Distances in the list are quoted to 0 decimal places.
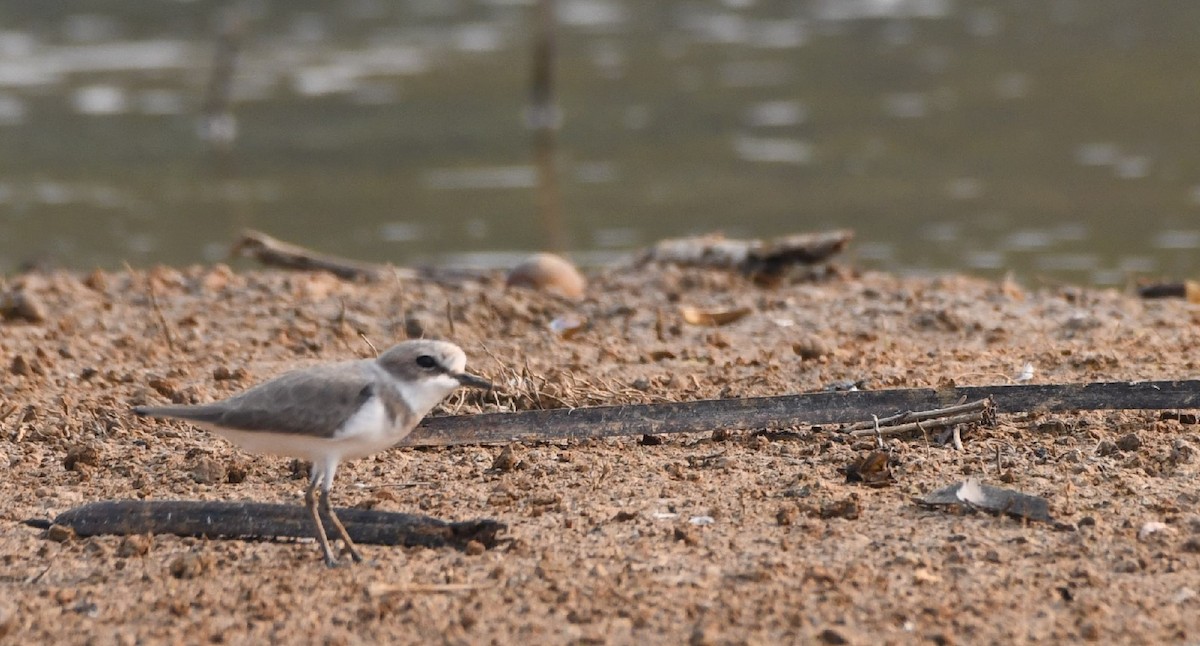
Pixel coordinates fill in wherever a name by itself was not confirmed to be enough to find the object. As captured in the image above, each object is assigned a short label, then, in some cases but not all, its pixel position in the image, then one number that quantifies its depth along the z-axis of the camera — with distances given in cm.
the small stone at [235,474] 986
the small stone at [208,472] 982
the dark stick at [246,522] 865
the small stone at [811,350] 1199
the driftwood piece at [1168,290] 1569
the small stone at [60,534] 883
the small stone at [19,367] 1211
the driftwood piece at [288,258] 1759
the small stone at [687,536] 843
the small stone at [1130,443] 959
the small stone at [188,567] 829
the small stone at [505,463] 978
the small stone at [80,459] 1005
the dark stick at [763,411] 987
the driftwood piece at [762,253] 1636
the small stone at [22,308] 1426
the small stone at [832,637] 715
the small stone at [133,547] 862
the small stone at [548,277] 1585
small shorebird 821
